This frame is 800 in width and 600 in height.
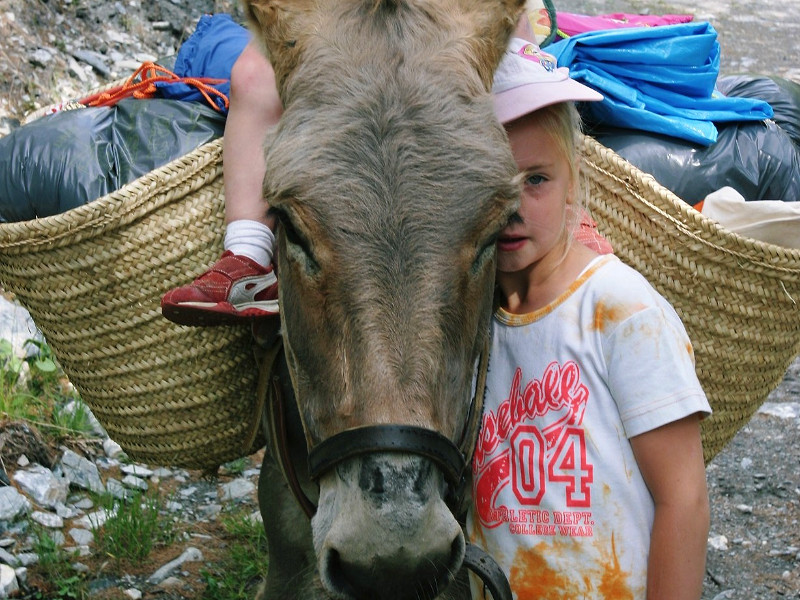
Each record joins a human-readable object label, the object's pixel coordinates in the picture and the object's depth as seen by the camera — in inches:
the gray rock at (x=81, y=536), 171.2
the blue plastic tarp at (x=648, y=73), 124.6
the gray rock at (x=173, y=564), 165.6
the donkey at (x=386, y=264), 78.2
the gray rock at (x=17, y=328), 211.5
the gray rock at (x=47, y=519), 171.5
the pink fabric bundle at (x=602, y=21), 154.7
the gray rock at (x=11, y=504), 169.5
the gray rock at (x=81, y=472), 184.2
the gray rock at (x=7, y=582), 151.3
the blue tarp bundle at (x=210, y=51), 147.9
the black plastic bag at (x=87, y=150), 125.2
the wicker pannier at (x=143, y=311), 113.7
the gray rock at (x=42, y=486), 176.4
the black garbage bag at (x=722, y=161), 125.6
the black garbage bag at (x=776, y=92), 152.8
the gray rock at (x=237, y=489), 193.6
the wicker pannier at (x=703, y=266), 110.0
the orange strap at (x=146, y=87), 137.9
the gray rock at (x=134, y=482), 189.2
